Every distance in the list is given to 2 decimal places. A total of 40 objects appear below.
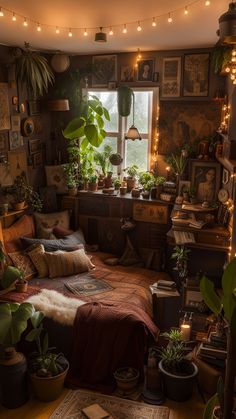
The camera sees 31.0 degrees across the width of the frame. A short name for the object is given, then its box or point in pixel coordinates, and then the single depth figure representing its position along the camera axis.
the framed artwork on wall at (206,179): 4.82
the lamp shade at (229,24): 2.53
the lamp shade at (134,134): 5.24
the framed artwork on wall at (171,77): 5.06
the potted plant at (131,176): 5.56
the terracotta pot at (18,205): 5.03
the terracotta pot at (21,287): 4.34
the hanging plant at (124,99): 5.14
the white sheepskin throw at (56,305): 3.91
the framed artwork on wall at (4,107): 4.89
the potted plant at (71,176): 5.67
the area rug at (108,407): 3.37
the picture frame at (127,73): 5.32
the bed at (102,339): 3.75
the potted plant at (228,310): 2.43
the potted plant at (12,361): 3.41
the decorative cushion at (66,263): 4.76
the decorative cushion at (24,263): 4.62
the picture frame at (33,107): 5.45
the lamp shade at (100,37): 3.85
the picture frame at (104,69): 5.39
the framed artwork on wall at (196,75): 4.91
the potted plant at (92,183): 5.68
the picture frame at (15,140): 5.13
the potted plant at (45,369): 3.52
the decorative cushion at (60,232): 5.31
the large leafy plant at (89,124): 5.39
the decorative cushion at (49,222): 5.30
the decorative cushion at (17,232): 4.82
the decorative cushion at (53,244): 4.95
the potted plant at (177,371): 3.48
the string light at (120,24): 3.13
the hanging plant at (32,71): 4.92
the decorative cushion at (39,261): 4.75
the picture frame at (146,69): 5.19
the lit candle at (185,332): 3.89
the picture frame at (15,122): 5.13
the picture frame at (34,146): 5.53
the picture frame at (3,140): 4.98
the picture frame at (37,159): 5.64
